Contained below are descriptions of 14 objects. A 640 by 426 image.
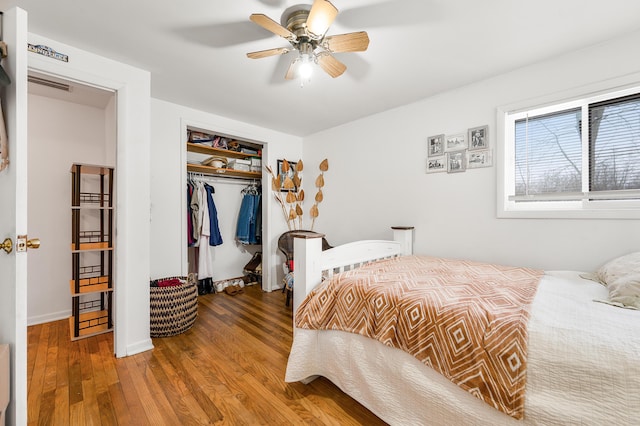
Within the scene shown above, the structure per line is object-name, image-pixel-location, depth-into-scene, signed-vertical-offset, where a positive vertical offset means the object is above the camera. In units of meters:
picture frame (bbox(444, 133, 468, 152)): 2.29 +0.63
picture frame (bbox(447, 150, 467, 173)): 2.28 +0.45
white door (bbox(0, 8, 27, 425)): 0.87 +0.00
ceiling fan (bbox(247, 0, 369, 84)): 1.26 +0.95
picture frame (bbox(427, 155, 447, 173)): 2.40 +0.45
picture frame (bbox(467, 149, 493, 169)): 2.15 +0.45
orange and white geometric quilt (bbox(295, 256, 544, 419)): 0.94 -0.47
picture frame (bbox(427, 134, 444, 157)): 2.41 +0.63
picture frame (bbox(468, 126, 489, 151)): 2.16 +0.63
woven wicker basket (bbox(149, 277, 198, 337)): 2.14 -0.83
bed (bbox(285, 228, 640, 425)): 0.81 -0.58
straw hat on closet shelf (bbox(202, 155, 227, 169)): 3.28 +0.63
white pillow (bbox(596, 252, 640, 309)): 1.09 -0.32
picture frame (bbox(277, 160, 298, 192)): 3.53 +0.54
